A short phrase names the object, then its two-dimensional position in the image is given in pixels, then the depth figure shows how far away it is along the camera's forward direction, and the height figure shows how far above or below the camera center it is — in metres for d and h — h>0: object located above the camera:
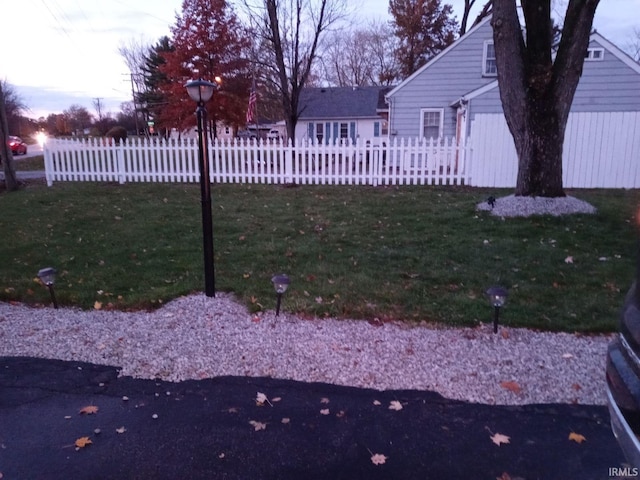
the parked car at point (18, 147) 29.11 +0.12
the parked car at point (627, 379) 1.92 -0.92
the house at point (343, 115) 34.06 +2.18
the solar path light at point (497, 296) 4.30 -1.23
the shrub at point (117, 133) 30.53 +0.94
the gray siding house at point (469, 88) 16.45 +2.06
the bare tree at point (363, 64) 44.02 +7.34
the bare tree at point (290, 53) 17.11 +3.54
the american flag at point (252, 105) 22.06 +1.94
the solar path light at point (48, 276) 4.91 -1.21
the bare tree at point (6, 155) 13.33 -0.15
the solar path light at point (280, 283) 4.73 -1.23
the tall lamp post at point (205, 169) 4.99 -0.20
